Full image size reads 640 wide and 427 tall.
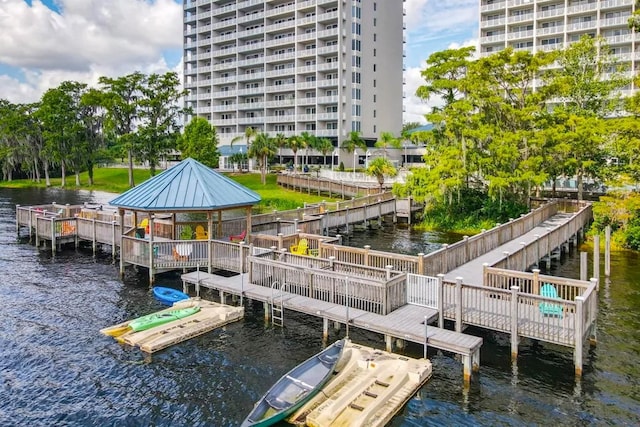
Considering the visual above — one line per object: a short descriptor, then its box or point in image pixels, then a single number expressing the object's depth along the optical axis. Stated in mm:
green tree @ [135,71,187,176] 68812
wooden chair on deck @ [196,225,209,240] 26628
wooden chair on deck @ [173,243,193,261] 23828
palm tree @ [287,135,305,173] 77125
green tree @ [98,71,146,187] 68812
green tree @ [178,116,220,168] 66562
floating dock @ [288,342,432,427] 11797
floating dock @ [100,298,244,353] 16812
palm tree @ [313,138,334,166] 79500
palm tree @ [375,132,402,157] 68594
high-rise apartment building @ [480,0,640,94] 71688
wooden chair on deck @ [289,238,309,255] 24391
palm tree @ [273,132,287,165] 76138
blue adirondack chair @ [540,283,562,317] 14383
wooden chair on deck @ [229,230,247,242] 26688
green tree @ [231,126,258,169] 81275
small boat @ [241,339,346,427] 11688
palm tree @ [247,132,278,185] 68625
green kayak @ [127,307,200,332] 17891
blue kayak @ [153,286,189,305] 21181
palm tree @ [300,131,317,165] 78562
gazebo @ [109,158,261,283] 23625
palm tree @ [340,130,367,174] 78438
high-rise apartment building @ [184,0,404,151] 85062
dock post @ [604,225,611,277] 25708
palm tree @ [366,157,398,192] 51094
